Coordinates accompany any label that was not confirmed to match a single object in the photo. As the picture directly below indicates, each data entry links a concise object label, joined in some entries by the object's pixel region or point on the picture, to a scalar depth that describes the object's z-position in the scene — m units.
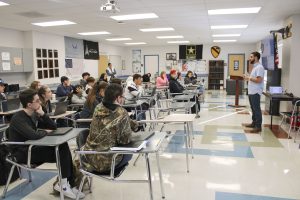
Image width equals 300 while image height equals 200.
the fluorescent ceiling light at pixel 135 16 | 6.78
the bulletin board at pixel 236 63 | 16.02
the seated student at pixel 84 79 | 8.14
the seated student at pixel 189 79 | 11.07
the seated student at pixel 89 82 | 6.07
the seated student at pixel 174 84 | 7.43
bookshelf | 16.24
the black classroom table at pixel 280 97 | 5.76
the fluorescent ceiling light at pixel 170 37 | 11.71
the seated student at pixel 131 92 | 5.90
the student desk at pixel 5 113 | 4.43
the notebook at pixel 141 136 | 2.62
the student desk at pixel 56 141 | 2.48
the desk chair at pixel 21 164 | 2.60
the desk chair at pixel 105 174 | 2.34
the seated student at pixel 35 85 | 5.05
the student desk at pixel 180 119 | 3.38
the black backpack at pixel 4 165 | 3.17
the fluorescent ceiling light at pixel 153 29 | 9.28
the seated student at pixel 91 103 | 3.89
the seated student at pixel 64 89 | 6.62
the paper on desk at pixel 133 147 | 2.30
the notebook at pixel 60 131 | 2.78
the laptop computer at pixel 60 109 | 4.40
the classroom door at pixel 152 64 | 17.08
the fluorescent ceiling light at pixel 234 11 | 6.33
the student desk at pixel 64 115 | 4.30
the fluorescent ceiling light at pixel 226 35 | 11.60
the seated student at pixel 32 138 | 2.67
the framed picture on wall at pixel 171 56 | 16.64
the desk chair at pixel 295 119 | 5.29
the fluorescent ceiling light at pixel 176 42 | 14.61
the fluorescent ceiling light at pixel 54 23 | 7.65
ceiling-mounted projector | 4.56
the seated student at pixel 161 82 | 9.60
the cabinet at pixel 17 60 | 8.13
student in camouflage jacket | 2.45
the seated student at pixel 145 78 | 11.94
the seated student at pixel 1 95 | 5.68
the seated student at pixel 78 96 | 5.66
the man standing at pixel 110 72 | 12.26
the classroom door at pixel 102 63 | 14.31
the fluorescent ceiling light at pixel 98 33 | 9.98
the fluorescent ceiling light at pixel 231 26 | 8.91
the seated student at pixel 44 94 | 4.25
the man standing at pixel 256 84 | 5.62
